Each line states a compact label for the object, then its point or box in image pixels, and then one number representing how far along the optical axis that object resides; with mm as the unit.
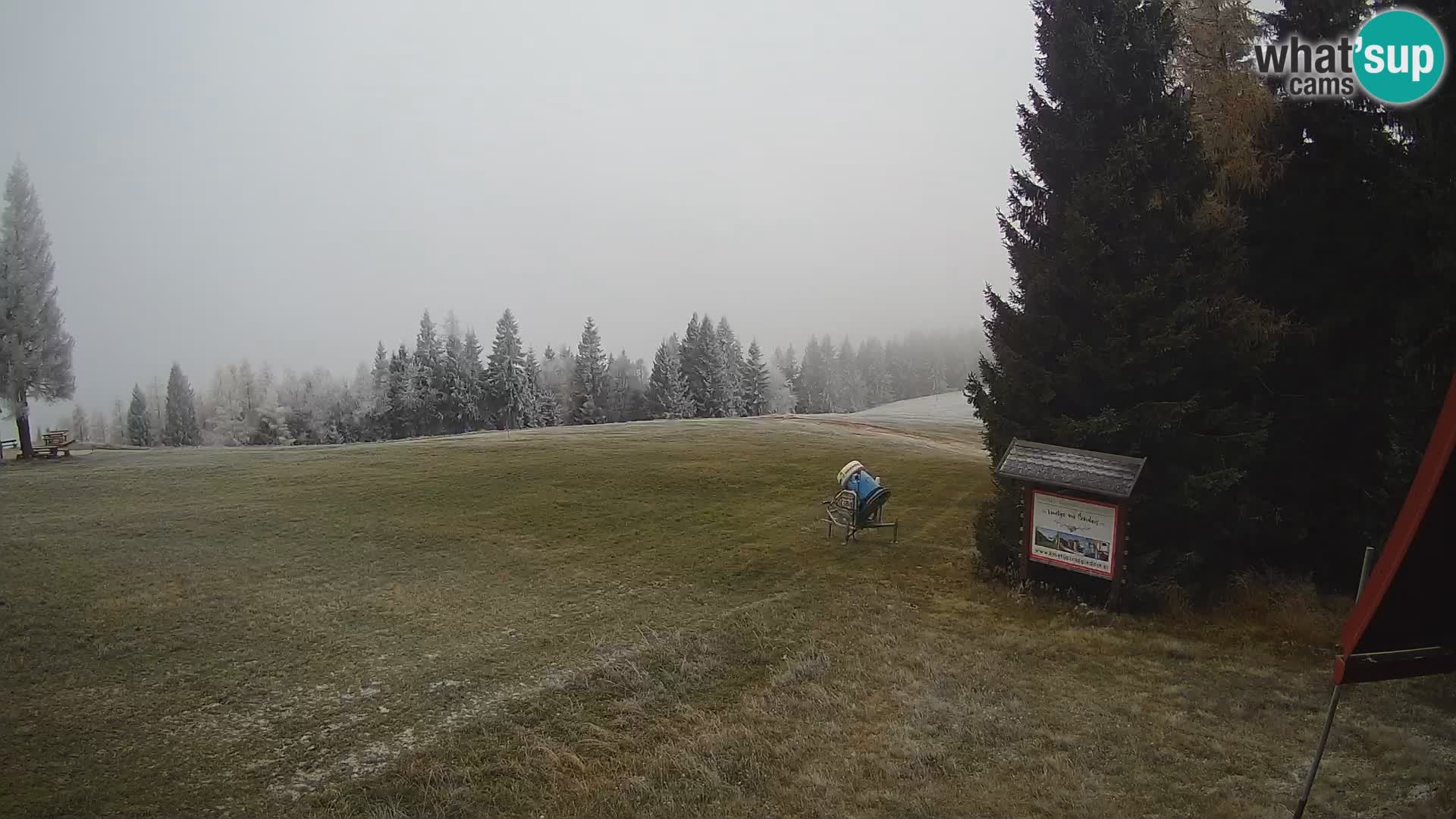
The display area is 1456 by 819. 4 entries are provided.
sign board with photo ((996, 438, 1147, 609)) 14305
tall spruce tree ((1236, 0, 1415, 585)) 14617
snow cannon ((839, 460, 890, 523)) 22000
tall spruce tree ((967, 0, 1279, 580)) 14469
